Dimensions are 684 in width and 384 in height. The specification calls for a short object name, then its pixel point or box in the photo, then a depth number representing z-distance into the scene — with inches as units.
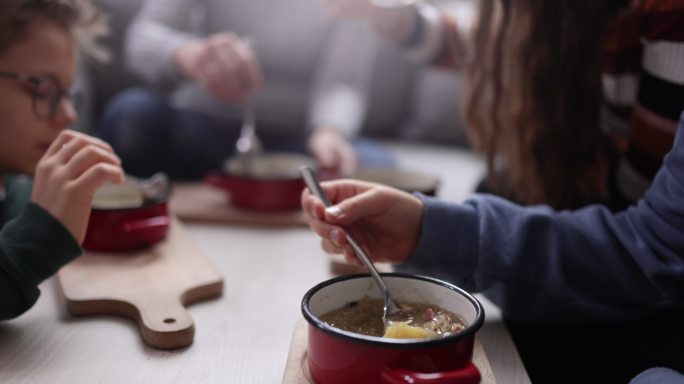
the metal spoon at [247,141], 49.1
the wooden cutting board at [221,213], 43.8
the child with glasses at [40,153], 25.9
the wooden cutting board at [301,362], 22.5
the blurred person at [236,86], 51.2
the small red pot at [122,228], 34.3
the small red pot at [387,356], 19.6
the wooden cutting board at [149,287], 26.5
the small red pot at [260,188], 44.6
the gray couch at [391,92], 78.7
